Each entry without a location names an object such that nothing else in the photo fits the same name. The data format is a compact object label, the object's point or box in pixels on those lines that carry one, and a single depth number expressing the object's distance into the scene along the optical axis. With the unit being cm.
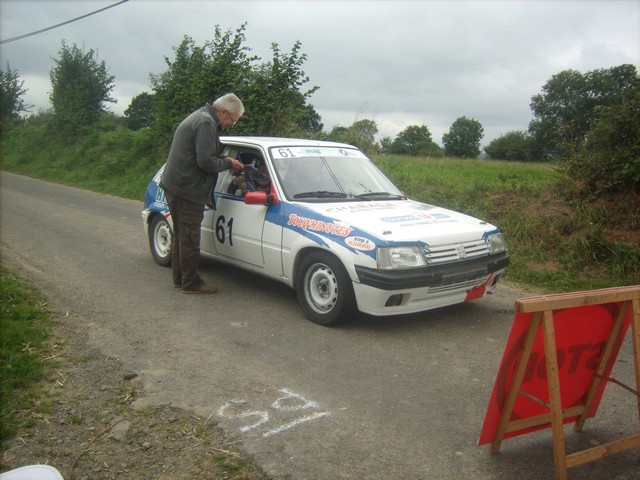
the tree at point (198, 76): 1511
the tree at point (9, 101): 3250
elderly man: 601
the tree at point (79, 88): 2609
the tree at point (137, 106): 4815
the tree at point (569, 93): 3369
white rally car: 499
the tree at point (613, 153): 838
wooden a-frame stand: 290
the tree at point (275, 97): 1440
